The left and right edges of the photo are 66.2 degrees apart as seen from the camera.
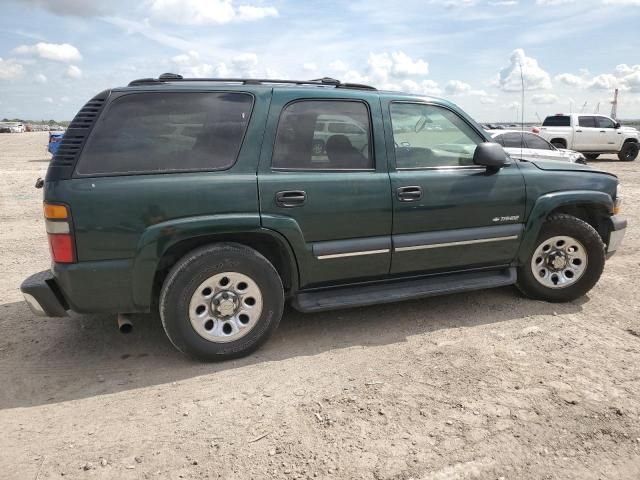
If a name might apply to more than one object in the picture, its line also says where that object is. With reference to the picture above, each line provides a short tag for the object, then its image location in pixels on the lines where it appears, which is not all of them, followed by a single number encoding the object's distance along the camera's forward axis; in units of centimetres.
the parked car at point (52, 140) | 1706
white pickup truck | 1708
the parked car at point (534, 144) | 1112
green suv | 307
